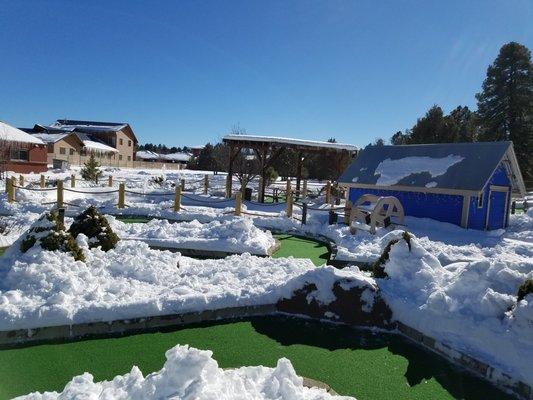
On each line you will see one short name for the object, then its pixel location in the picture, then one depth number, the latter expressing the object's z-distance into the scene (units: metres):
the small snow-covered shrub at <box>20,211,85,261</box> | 7.00
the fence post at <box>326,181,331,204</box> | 23.42
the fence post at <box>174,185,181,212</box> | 17.02
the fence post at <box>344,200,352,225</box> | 15.20
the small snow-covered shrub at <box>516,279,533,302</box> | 5.21
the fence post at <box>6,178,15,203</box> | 17.06
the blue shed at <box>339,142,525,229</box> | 16.11
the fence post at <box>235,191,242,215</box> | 16.66
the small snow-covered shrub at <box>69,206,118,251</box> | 8.28
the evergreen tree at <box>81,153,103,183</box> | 30.69
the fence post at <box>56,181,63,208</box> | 16.28
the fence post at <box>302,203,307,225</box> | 15.55
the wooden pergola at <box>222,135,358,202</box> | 22.75
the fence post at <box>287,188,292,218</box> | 16.55
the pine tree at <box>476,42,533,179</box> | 37.78
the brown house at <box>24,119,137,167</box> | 48.03
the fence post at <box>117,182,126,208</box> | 17.62
